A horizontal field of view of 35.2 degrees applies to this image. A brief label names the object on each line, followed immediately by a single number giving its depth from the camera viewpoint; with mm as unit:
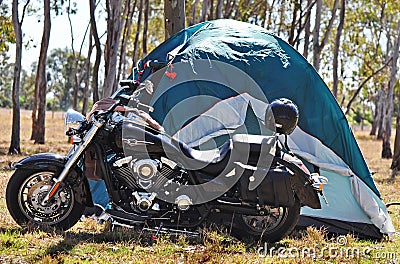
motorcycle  6453
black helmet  6566
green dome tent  7613
